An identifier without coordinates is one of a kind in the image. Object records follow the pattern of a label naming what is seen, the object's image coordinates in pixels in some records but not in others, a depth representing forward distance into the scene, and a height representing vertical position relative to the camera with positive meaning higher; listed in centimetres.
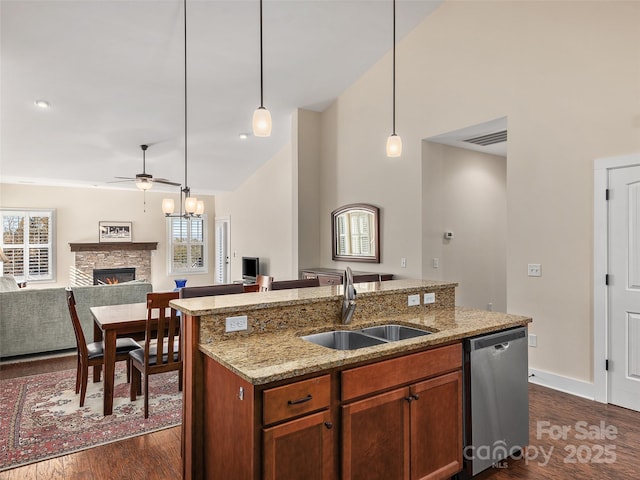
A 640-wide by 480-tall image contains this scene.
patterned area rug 273 -132
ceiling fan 576 +88
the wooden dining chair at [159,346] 304 -77
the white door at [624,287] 334 -36
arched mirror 567 +15
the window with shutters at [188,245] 1070 -5
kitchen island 164 -67
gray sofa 457 -83
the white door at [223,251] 1043 -20
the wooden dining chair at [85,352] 333 -89
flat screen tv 848 -53
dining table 315 -71
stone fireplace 949 -36
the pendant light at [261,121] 302 +89
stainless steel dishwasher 229 -89
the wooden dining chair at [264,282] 467 -45
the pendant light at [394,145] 358 +85
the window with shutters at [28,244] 895 -1
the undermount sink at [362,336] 239 -55
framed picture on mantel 978 +28
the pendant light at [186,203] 432 +56
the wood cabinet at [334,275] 509 -43
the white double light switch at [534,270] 396 -26
